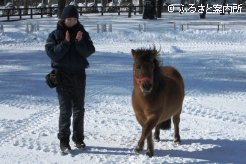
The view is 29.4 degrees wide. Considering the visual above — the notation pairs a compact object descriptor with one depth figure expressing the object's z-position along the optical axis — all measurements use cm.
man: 605
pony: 570
